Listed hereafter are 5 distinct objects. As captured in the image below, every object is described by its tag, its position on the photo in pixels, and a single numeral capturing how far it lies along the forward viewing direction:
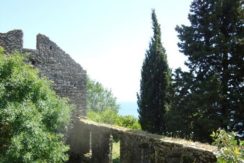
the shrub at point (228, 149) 3.53
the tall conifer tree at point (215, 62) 15.27
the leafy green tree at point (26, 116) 10.16
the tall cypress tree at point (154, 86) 19.58
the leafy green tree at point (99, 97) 67.12
